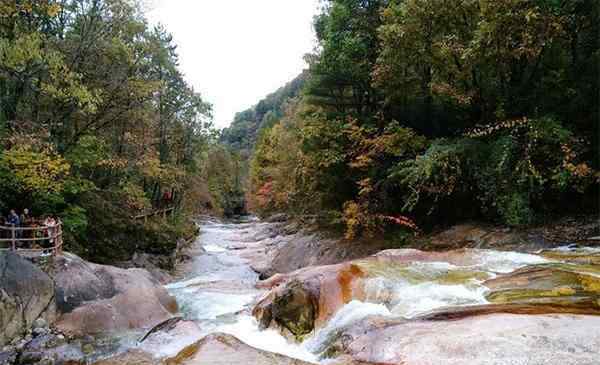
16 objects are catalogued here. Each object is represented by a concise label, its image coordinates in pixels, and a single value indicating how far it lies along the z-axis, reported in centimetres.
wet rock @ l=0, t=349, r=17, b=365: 760
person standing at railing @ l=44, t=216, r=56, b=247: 1138
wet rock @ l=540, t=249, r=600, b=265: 787
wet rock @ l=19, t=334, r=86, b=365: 769
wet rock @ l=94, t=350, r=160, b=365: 701
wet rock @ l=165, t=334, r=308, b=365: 553
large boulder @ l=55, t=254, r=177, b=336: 943
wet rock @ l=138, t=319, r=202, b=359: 751
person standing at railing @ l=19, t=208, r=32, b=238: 1232
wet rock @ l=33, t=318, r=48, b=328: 887
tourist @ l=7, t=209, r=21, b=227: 1176
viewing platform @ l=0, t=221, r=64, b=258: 1084
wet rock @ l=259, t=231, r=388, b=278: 1566
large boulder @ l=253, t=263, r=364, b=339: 796
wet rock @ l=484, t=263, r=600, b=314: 551
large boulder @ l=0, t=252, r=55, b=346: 837
